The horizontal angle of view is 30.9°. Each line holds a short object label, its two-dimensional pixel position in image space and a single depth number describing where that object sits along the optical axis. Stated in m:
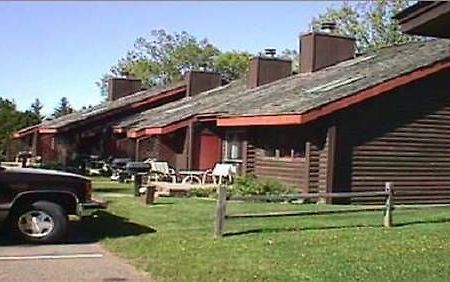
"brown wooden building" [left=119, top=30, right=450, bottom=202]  19.86
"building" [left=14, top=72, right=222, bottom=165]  36.09
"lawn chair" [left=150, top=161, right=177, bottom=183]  25.78
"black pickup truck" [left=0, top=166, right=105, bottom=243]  12.02
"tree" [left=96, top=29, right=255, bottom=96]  76.19
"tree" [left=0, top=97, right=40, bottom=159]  45.96
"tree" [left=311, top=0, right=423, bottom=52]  52.38
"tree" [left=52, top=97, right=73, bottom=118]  66.90
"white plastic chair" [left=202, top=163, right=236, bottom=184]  24.55
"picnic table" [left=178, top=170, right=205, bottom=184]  25.56
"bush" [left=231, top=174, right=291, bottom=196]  19.50
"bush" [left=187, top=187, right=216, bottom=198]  20.92
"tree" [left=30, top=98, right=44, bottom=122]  62.72
